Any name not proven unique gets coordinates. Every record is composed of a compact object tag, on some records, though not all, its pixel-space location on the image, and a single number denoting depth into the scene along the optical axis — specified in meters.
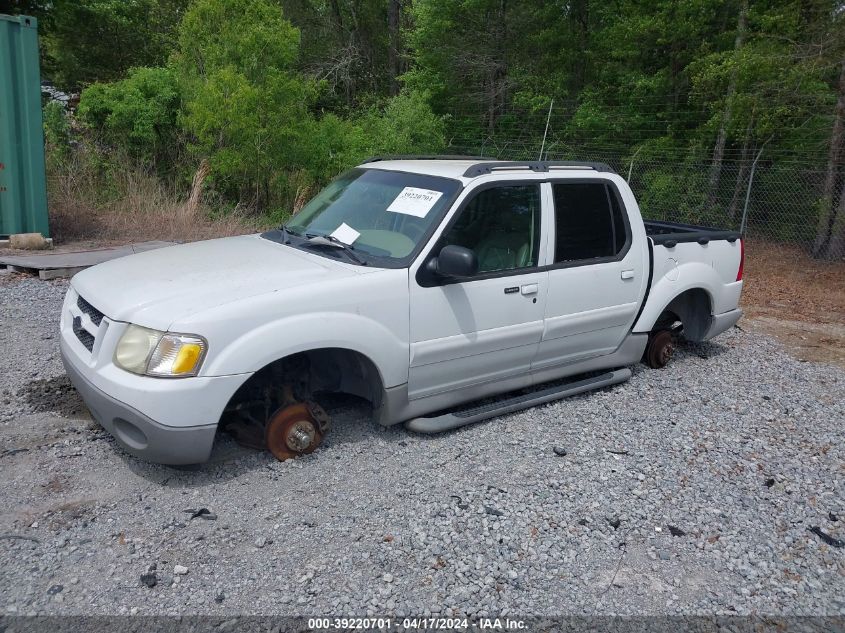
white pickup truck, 3.83
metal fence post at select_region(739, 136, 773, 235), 13.03
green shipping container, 9.20
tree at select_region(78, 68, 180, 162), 13.96
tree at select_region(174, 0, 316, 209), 12.54
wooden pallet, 8.59
